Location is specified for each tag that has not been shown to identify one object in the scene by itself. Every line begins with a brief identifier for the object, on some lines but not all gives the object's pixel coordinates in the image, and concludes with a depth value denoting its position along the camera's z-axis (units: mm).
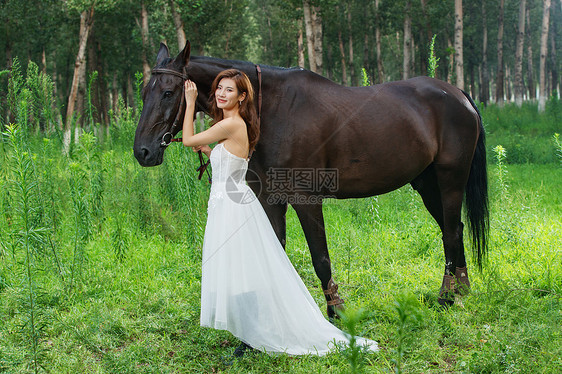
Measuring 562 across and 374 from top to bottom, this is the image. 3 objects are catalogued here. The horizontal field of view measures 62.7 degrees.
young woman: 3244
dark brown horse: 3490
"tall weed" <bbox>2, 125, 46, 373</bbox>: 3064
